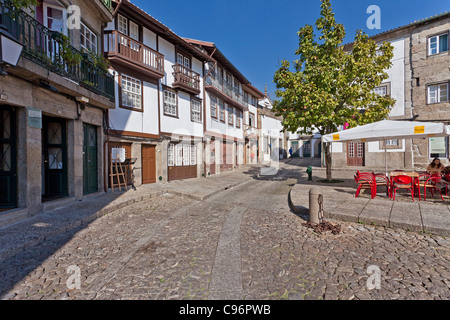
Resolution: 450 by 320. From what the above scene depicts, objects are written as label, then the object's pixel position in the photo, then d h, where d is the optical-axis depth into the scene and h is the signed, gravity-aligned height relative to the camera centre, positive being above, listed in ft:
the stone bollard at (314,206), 17.10 -3.52
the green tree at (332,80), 31.81 +11.35
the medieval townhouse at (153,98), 33.63 +11.07
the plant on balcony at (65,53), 21.26 +10.32
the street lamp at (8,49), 13.35 +6.84
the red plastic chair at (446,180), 21.76 -2.28
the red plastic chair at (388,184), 23.42 -2.66
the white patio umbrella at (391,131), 20.49 +2.63
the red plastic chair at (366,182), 23.27 -2.42
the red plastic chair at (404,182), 21.48 -2.31
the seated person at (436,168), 26.93 -1.25
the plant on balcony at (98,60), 27.12 +12.29
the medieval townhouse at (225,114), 54.34 +13.33
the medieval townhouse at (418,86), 47.83 +16.01
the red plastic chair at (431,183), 21.03 -2.41
